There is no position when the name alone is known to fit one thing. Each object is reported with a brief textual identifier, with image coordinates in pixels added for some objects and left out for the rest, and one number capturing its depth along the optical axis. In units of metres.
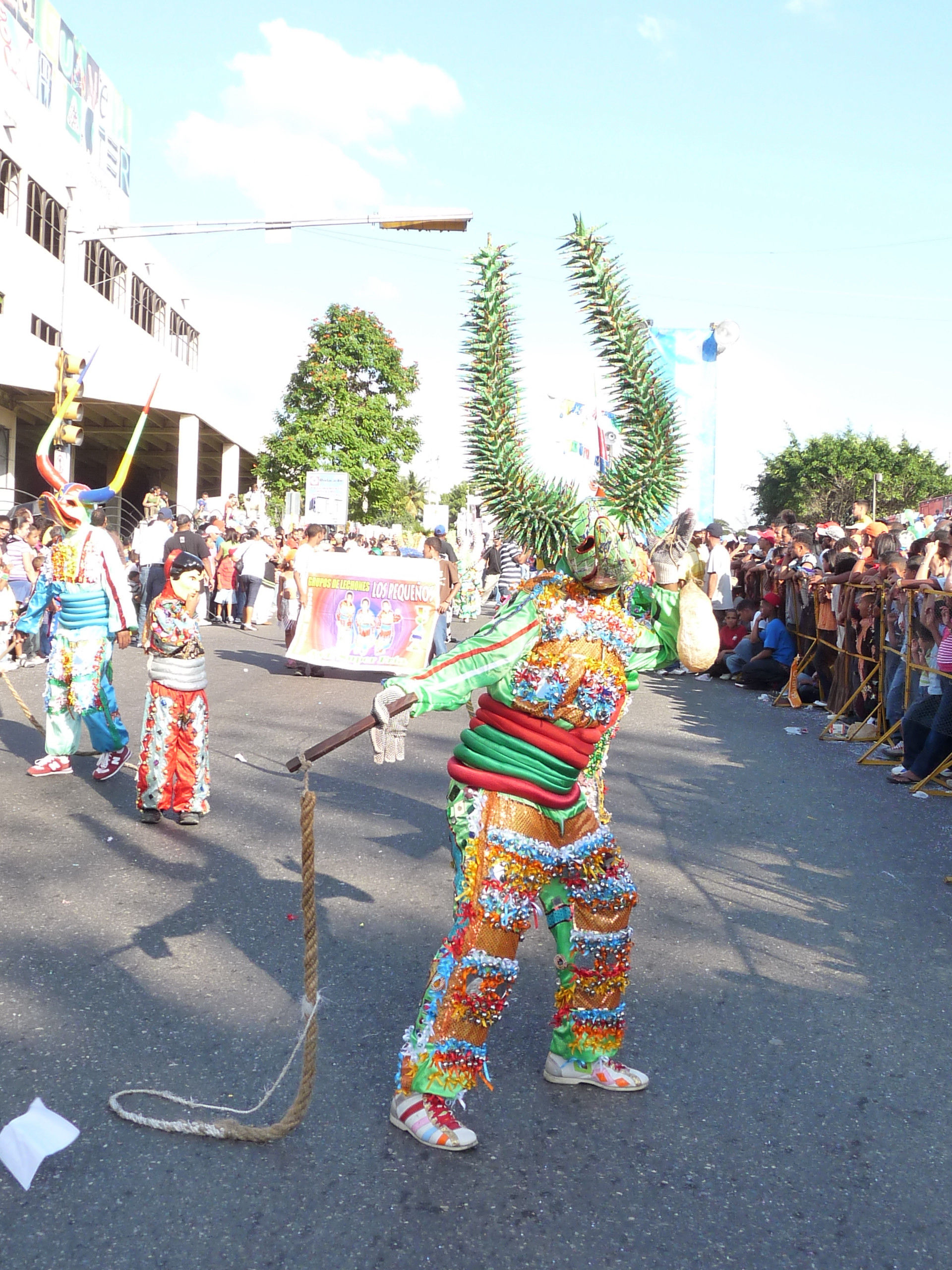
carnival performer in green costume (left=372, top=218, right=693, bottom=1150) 3.32
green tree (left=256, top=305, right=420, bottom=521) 43.84
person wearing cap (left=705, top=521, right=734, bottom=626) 14.01
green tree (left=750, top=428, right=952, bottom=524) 50.75
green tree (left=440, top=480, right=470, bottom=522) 47.13
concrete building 27.05
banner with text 13.47
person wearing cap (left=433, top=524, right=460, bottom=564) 14.12
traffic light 8.59
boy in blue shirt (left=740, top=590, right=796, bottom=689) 13.52
